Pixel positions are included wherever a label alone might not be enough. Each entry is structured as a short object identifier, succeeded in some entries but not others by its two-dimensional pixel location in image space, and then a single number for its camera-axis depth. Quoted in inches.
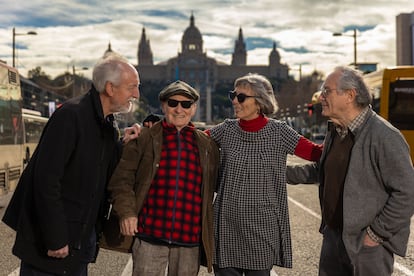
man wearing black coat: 129.3
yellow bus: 693.9
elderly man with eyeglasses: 138.5
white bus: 522.6
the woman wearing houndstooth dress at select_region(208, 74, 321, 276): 154.6
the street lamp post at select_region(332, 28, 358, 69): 1643.5
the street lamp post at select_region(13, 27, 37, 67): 1627.2
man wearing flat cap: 148.1
